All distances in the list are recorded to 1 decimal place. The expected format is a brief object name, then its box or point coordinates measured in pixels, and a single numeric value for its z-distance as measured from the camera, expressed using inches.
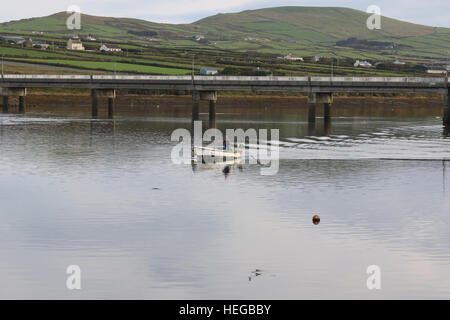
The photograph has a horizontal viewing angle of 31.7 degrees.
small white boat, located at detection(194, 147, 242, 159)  3393.2
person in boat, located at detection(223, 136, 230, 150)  3465.1
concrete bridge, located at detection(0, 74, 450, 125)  5994.1
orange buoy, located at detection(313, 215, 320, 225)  1967.8
